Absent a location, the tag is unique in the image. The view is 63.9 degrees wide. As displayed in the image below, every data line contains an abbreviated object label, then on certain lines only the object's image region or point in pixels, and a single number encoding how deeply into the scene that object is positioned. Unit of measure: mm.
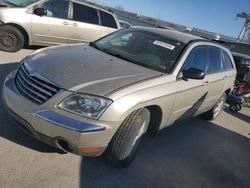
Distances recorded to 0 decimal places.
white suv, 4940
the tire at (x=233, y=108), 5434
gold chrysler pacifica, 2064
